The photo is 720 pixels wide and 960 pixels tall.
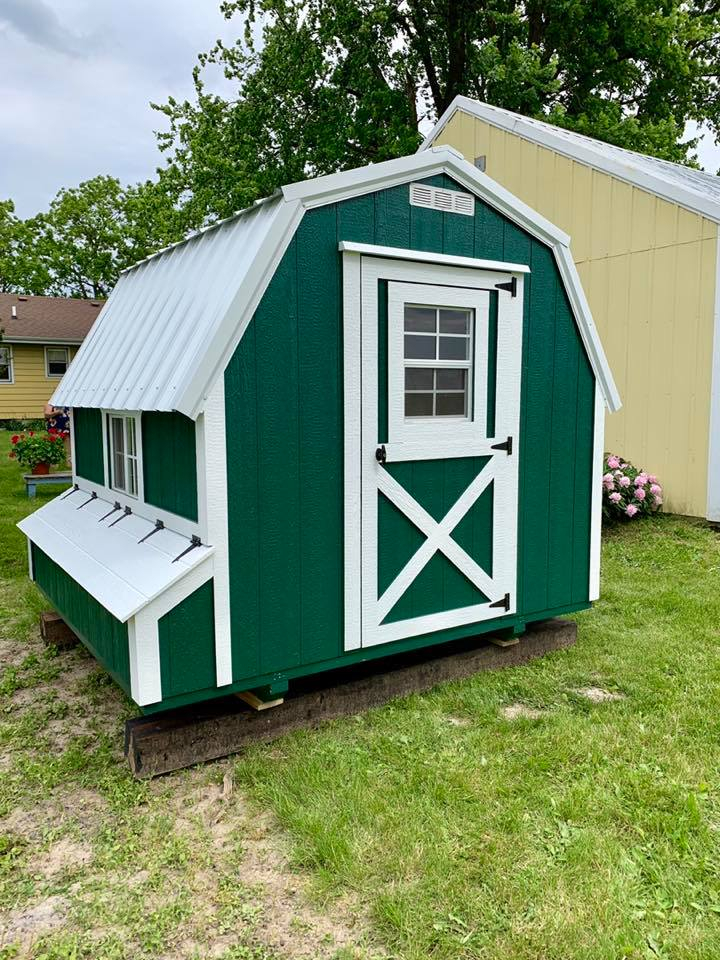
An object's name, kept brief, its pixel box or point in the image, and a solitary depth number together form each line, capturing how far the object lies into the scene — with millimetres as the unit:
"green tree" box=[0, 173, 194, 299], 33031
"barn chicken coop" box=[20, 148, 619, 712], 3188
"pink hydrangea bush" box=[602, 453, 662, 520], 7824
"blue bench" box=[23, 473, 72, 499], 10156
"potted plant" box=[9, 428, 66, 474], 10609
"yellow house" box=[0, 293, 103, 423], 21016
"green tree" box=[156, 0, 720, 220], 16422
